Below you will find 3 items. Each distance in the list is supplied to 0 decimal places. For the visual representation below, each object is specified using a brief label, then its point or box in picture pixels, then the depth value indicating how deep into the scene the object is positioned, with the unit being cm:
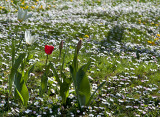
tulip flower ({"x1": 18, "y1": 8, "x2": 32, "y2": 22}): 345
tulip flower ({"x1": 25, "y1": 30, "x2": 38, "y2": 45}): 328
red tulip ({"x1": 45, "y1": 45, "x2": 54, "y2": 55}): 332
